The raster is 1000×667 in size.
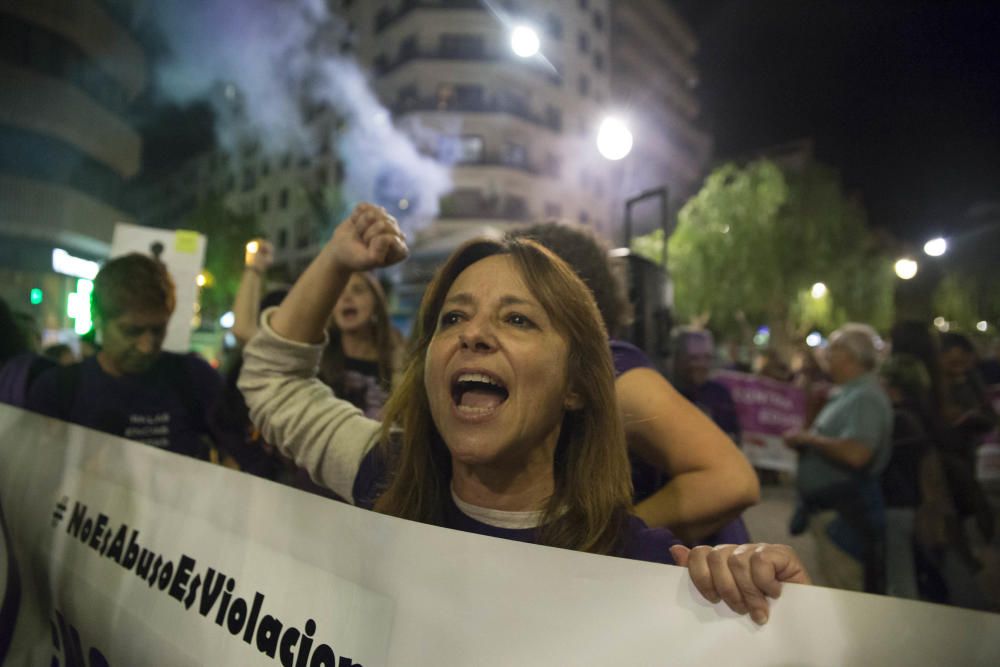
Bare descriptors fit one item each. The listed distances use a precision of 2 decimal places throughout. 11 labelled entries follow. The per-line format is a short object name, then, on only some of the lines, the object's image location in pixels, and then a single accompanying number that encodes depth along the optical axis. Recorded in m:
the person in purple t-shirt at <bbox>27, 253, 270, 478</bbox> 2.42
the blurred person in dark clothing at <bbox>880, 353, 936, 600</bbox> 3.50
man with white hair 3.52
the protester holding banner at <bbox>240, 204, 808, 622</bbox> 1.30
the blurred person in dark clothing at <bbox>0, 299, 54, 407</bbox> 2.59
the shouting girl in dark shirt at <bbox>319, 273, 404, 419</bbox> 2.71
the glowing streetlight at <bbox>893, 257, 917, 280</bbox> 7.13
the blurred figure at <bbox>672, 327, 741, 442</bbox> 4.09
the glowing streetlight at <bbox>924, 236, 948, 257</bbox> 6.71
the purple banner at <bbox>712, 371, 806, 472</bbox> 7.11
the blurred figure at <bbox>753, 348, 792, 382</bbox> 8.63
